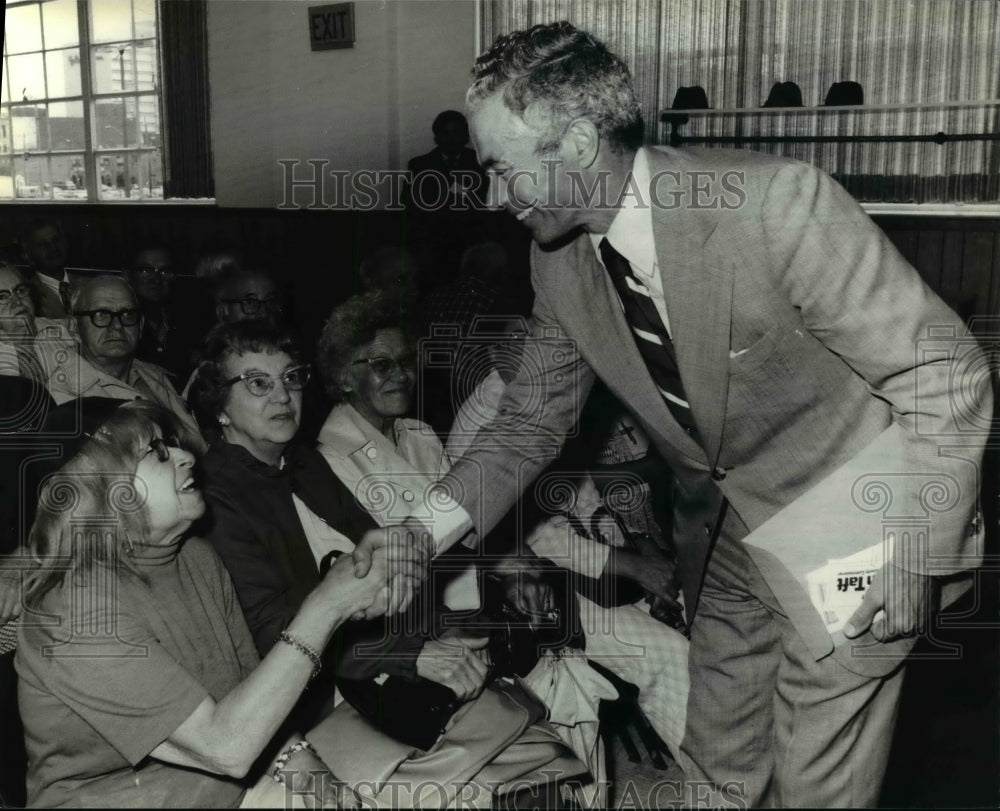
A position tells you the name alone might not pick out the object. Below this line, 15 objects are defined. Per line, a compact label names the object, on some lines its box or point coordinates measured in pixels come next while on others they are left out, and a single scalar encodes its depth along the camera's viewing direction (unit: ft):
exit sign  7.91
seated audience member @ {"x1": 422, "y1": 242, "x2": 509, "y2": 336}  10.00
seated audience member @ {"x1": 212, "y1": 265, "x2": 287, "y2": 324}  9.40
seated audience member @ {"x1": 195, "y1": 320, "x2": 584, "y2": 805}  5.56
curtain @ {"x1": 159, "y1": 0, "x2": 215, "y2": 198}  7.58
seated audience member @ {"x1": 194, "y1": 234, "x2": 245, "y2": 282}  10.07
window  6.81
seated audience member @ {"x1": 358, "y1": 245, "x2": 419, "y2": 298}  10.11
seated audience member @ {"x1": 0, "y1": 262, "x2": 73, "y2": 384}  7.26
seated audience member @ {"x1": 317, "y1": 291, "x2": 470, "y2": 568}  7.15
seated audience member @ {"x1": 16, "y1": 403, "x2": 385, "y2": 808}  4.04
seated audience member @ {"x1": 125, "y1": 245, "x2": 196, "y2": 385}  8.84
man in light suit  3.76
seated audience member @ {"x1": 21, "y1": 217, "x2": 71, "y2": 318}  8.88
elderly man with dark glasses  7.49
